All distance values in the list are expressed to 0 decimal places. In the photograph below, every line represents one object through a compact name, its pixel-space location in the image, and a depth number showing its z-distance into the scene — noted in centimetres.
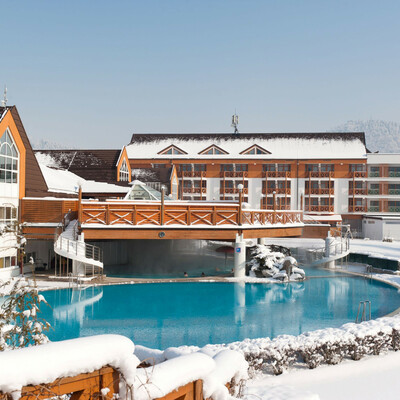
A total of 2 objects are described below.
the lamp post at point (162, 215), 2226
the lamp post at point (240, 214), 2270
